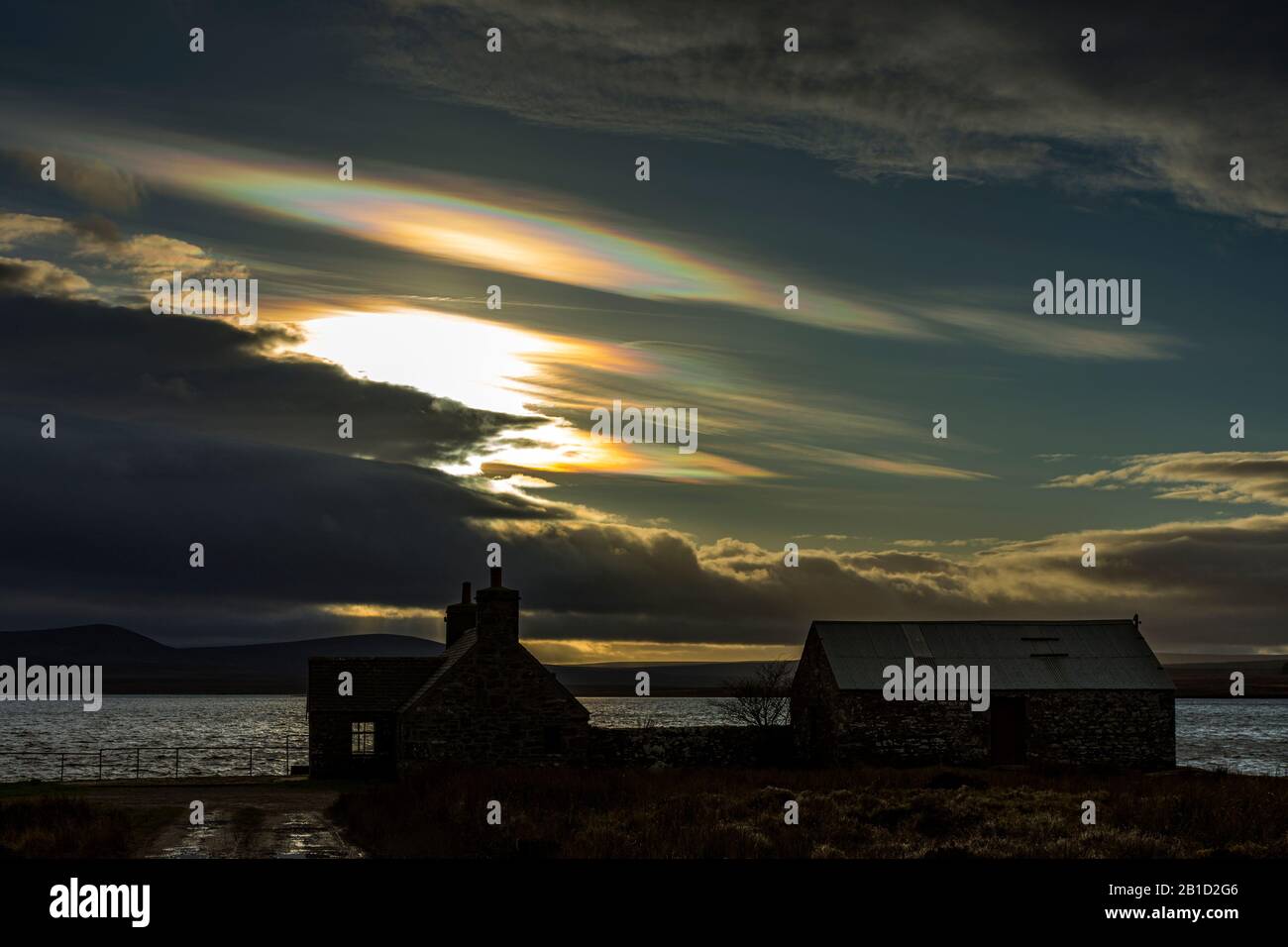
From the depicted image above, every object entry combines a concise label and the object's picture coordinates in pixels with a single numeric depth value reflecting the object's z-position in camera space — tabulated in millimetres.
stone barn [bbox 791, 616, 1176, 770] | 46469
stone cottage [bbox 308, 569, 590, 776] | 42000
